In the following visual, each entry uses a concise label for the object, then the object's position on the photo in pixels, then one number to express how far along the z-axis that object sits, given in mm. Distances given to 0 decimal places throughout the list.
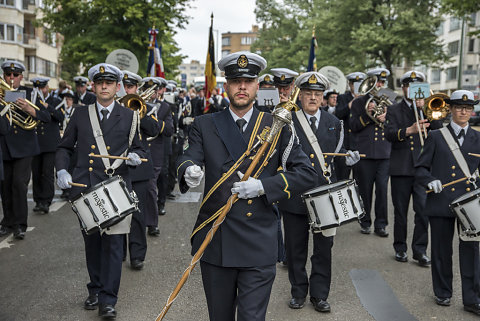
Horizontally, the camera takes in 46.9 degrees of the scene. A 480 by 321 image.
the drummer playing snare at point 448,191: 5582
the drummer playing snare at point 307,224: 5570
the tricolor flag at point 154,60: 13505
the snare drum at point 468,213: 5195
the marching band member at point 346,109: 10148
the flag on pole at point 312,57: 11449
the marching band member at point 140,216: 6824
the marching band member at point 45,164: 10086
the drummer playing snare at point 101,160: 5238
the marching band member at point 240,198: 3570
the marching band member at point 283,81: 7047
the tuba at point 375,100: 8391
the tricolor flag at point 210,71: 13234
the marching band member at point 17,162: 8188
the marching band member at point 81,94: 11531
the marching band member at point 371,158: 8531
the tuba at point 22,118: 8495
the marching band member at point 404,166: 7277
